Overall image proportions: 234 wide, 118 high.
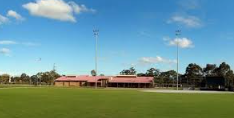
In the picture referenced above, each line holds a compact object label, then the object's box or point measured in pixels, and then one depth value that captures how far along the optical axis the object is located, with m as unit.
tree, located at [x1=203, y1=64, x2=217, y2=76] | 90.82
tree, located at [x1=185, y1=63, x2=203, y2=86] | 87.44
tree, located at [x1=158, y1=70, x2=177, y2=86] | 82.40
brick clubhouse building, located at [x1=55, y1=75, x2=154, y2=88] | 66.84
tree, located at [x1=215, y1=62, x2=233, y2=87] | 86.14
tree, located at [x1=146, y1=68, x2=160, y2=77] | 93.59
